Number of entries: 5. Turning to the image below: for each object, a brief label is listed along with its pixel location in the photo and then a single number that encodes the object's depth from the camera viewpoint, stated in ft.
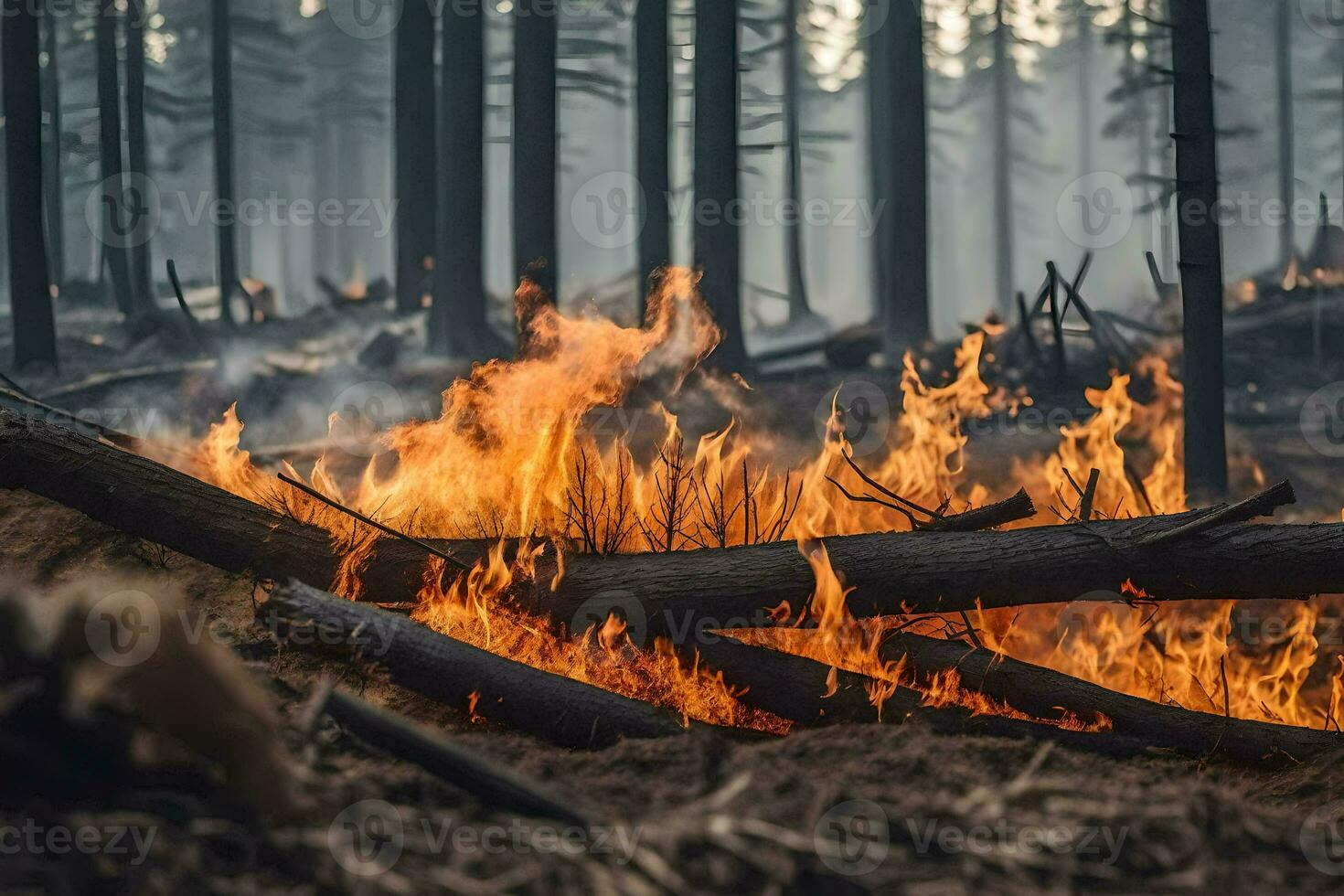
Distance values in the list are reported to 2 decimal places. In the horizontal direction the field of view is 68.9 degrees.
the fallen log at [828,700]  16.67
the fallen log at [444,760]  11.13
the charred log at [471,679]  15.39
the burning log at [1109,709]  17.29
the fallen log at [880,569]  17.10
